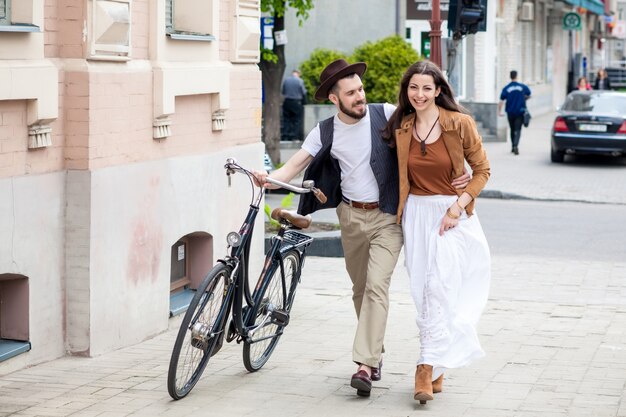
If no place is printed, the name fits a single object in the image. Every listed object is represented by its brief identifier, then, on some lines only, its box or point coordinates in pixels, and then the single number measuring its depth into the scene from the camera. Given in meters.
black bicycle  7.02
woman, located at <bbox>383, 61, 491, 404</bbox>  7.21
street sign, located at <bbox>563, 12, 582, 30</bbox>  51.00
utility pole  15.70
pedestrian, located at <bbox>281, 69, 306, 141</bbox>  29.91
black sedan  25.84
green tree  22.14
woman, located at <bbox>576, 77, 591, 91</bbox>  40.09
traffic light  16.41
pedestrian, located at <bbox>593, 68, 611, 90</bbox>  49.47
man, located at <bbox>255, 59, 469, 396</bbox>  7.29
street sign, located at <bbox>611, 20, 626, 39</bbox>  74.88
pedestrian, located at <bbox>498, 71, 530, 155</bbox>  29.03
